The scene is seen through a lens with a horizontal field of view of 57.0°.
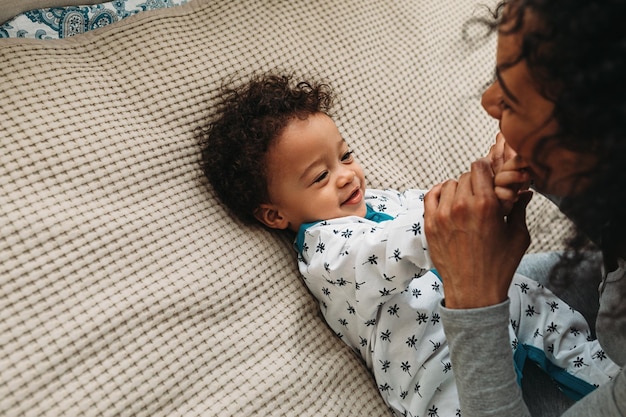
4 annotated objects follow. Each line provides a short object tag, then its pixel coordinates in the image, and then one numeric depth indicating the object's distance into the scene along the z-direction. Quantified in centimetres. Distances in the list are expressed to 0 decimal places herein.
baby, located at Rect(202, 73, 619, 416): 97
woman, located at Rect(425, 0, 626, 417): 56
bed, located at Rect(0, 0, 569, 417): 84
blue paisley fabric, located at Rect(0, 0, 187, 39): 114
